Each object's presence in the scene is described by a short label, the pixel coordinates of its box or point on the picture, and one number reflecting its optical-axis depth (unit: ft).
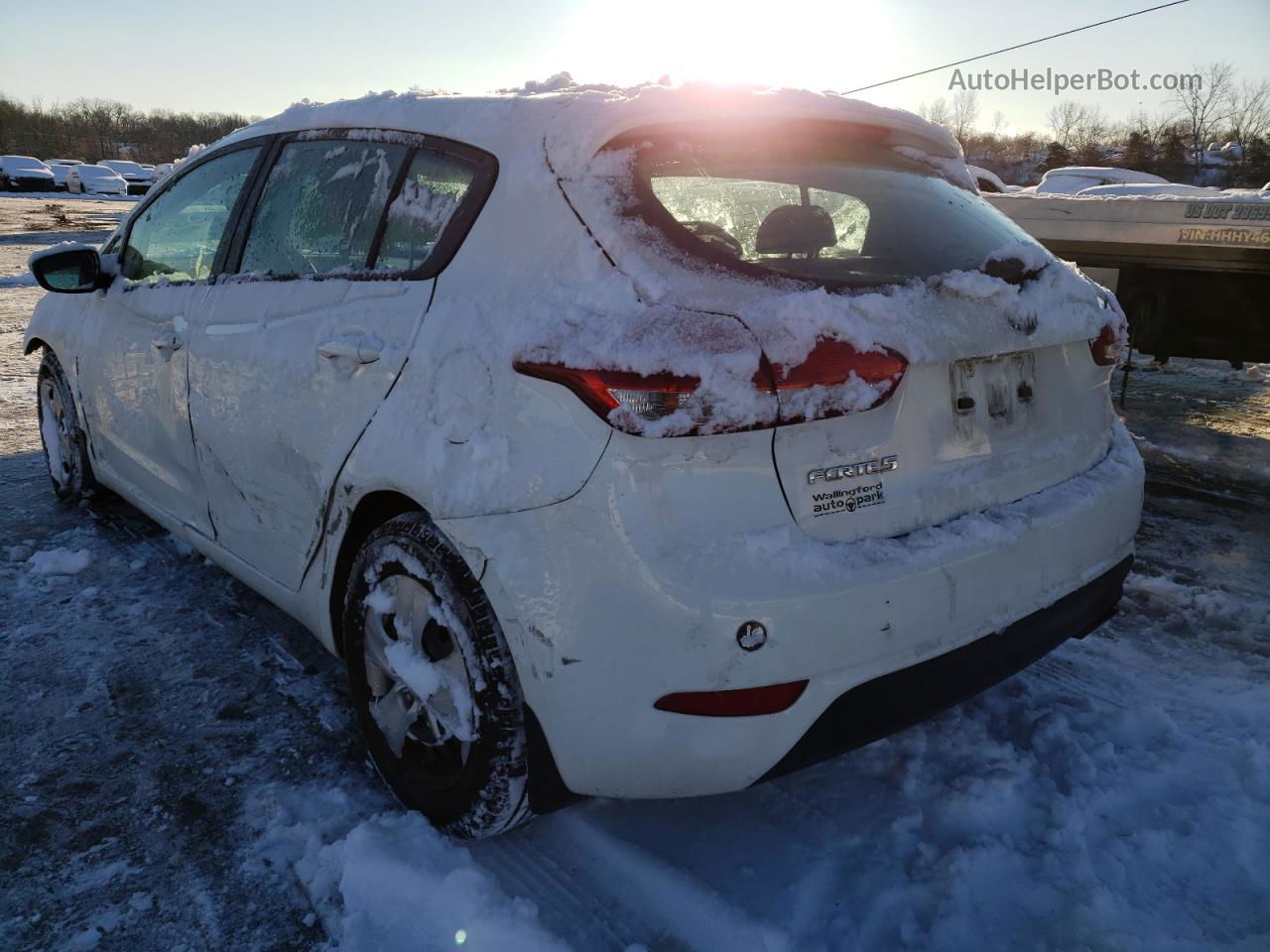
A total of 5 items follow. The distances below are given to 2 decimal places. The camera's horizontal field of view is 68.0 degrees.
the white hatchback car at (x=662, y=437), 5.83
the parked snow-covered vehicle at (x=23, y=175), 139.03
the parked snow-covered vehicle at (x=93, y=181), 145.89
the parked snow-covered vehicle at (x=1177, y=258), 17.35
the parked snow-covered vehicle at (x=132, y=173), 159.12
